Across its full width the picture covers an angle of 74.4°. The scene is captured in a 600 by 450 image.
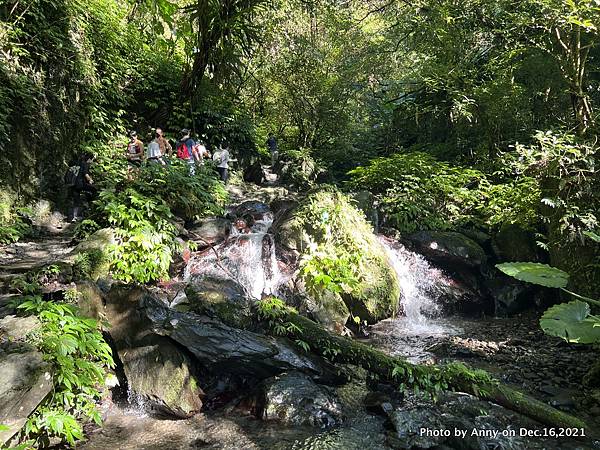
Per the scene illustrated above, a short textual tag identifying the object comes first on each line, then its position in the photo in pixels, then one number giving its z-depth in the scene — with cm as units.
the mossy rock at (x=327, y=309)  735
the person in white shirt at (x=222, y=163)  1305
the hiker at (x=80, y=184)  974
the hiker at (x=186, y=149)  1255
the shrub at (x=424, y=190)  1136
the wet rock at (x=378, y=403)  480
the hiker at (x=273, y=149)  1830
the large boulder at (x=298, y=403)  459
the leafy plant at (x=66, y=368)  355
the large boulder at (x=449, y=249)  998
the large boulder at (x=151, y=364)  468
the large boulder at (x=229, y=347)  508
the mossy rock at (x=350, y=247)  808
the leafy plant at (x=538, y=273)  345
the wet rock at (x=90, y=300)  520
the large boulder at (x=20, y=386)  332
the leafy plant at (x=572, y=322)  330
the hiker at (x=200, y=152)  1268
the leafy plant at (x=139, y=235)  669
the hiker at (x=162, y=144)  1129
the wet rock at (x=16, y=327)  405
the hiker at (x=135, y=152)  1159
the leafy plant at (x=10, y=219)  771
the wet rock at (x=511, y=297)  938
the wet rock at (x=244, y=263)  814
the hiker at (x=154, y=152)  1083
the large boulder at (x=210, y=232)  871
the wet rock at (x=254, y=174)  1667
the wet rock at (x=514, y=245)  973
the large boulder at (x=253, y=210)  1060
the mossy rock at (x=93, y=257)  630
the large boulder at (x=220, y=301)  587
